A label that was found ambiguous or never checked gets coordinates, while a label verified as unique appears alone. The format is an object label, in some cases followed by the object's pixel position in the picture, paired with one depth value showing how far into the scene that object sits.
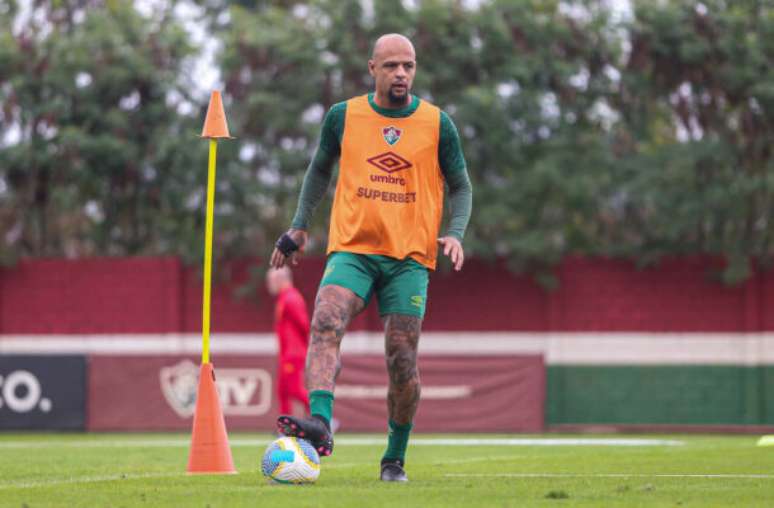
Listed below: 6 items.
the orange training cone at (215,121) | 18.22
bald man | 15.00
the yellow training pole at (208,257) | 17.67
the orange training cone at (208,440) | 17.36
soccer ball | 14.45
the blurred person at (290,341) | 33.03
